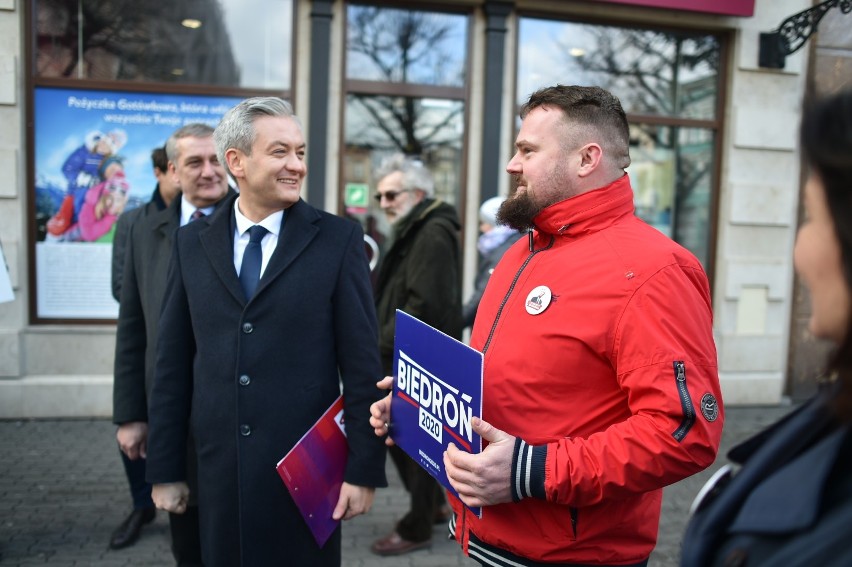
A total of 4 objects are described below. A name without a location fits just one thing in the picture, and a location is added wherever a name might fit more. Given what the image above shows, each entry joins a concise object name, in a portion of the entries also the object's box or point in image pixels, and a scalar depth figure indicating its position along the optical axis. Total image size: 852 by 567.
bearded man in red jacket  1.72
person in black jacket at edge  1.05
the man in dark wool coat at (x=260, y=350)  2.40
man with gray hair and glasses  4.19
